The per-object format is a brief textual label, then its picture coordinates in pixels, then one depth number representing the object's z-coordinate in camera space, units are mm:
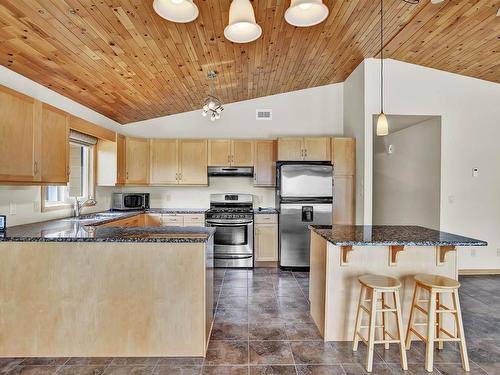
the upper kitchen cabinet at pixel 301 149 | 4746
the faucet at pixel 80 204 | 3816
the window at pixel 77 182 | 3618
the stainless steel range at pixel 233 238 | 4637
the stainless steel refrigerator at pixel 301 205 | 4562
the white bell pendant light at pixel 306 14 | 1747
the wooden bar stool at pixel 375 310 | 2098
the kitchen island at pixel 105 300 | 2186
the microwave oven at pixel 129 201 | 4703
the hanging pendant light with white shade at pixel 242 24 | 1840
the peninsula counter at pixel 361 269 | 2457
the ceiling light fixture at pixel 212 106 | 3510
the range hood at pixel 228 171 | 5035
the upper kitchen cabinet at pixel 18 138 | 2334
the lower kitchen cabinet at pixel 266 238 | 4688
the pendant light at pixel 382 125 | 2656
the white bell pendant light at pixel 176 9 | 1737
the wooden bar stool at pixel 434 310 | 2076
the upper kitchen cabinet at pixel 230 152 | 4973
